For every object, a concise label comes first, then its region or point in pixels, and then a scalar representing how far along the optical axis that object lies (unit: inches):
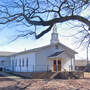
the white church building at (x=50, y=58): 1060.5
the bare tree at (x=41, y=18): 316.5
